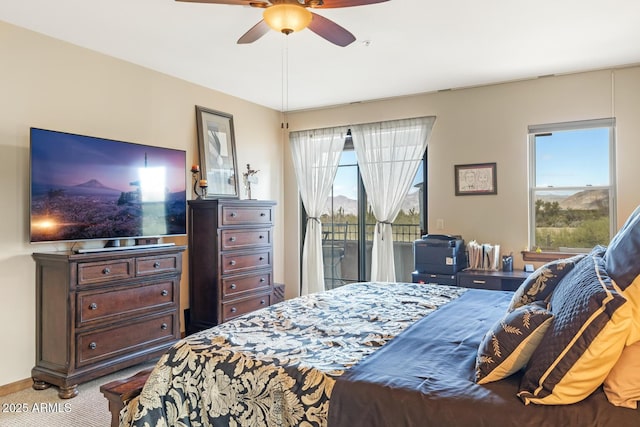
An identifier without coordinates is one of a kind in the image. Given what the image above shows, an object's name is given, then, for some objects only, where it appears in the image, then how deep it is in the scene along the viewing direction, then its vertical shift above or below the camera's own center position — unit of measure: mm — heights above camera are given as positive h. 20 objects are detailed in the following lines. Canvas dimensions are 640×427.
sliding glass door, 5203 -209
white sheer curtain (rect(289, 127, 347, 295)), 5484 +439
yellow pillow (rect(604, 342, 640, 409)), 1248 -492
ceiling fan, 2307 +1116
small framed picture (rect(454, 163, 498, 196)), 4547 +367
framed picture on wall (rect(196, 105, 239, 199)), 4590 +697
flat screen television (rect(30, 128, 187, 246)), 3072 +220
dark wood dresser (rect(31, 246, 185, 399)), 3004 -728
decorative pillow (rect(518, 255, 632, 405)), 1245 -408
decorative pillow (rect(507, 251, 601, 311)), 1961 -324
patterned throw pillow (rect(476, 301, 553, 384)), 1439 -451
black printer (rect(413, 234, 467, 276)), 4254 -412
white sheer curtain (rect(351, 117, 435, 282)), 4945 +555
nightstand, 3924 -612
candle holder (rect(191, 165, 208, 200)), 4391 +341
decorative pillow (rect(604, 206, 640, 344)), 1286 -181
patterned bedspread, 1513 -586
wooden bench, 1808 -750
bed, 1267 -554
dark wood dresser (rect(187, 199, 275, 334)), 4191 -450
